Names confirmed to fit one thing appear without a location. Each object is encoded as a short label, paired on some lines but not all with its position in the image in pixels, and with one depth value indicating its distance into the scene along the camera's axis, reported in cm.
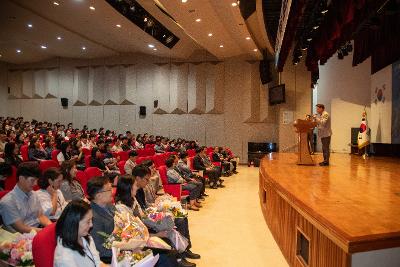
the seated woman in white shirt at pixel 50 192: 364
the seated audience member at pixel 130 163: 675
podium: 659
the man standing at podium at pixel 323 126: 684
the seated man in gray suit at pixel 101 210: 276
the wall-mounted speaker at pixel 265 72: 1516
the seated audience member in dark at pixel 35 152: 811
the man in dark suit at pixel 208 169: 899
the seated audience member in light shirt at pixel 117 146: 1077
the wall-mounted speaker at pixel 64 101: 1814
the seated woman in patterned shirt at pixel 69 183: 439
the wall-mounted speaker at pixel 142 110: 1692
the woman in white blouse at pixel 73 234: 207
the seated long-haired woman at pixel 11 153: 644
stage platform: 239
